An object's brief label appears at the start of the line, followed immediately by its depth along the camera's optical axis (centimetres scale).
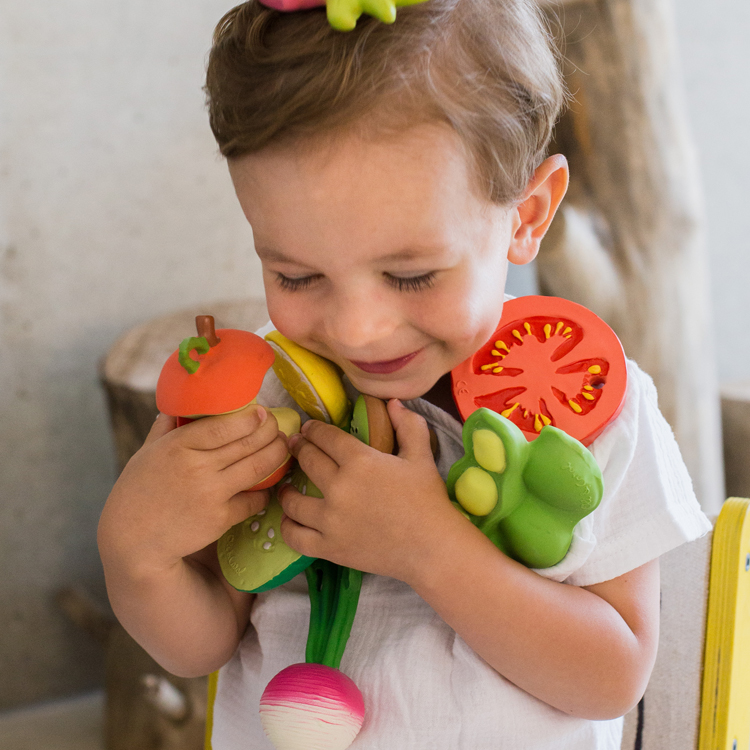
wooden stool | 122
